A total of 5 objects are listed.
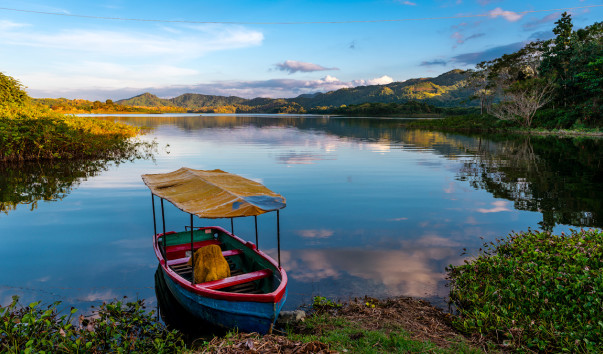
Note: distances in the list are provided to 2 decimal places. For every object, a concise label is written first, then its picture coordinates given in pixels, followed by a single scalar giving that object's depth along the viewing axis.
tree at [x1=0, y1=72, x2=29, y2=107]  40.25
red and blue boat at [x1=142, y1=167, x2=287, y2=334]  8.41
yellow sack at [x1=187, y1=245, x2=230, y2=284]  9.66
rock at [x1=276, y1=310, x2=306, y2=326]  8.88
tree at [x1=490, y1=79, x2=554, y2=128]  72.25
